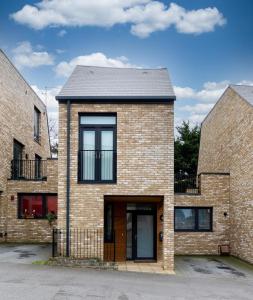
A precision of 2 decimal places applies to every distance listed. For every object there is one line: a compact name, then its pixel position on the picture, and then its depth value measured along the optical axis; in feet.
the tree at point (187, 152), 74.35
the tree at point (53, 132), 93.04
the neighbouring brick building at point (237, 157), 36.65
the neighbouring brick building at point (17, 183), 43.03
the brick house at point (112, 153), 31.32
